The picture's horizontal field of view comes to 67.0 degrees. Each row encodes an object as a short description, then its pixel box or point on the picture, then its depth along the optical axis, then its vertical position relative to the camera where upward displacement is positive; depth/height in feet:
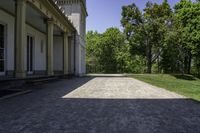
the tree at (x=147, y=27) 67.20 +16.97
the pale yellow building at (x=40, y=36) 22.84 +7.18
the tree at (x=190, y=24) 63.75 +17.96
